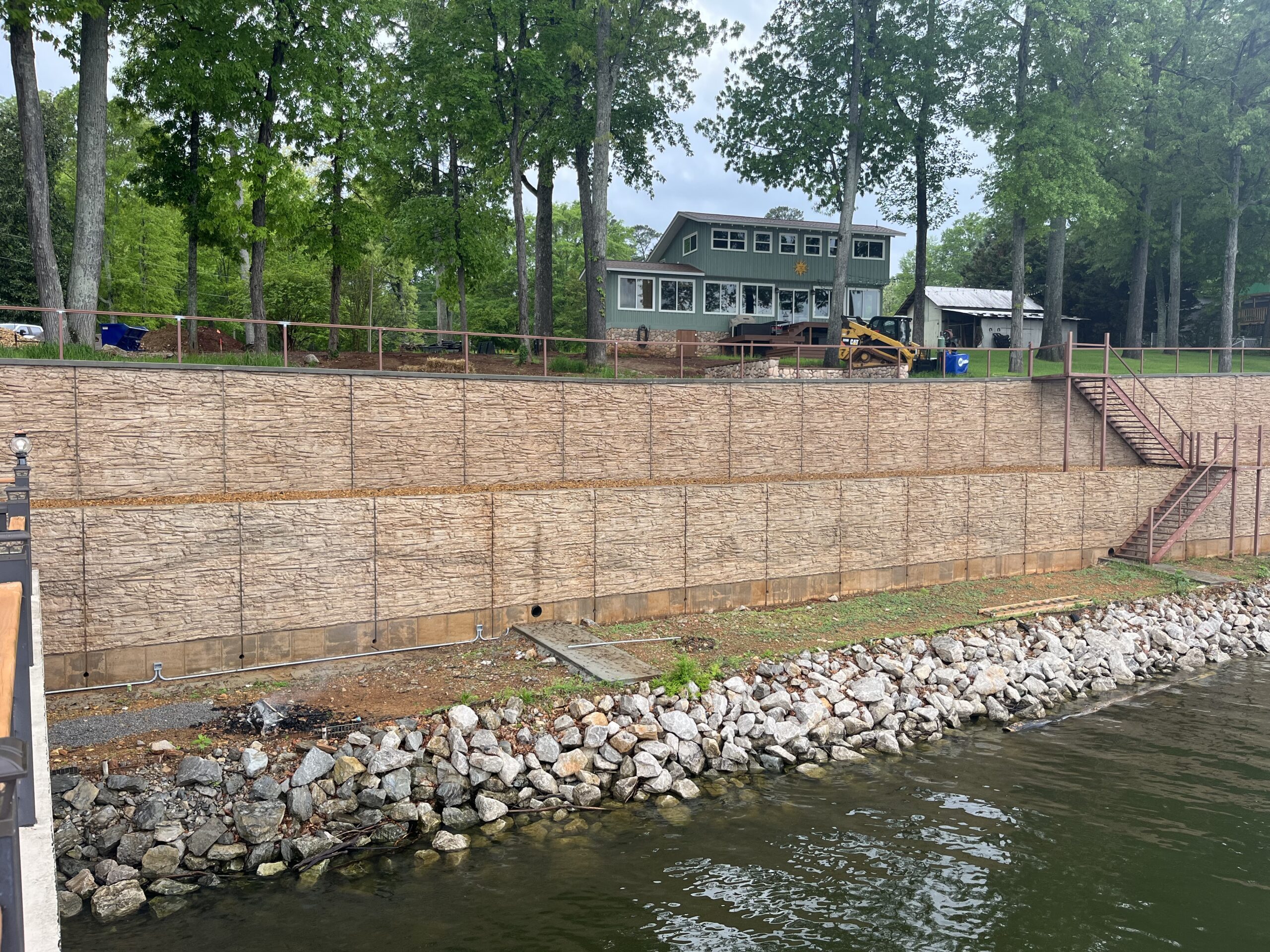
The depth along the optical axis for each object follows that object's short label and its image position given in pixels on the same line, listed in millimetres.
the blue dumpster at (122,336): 21500
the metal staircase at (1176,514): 23766
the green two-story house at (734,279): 40000
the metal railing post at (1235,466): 23969
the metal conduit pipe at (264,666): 12734
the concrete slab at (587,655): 13852
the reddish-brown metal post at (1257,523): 25172
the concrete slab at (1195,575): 22484
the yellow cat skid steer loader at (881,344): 30625
